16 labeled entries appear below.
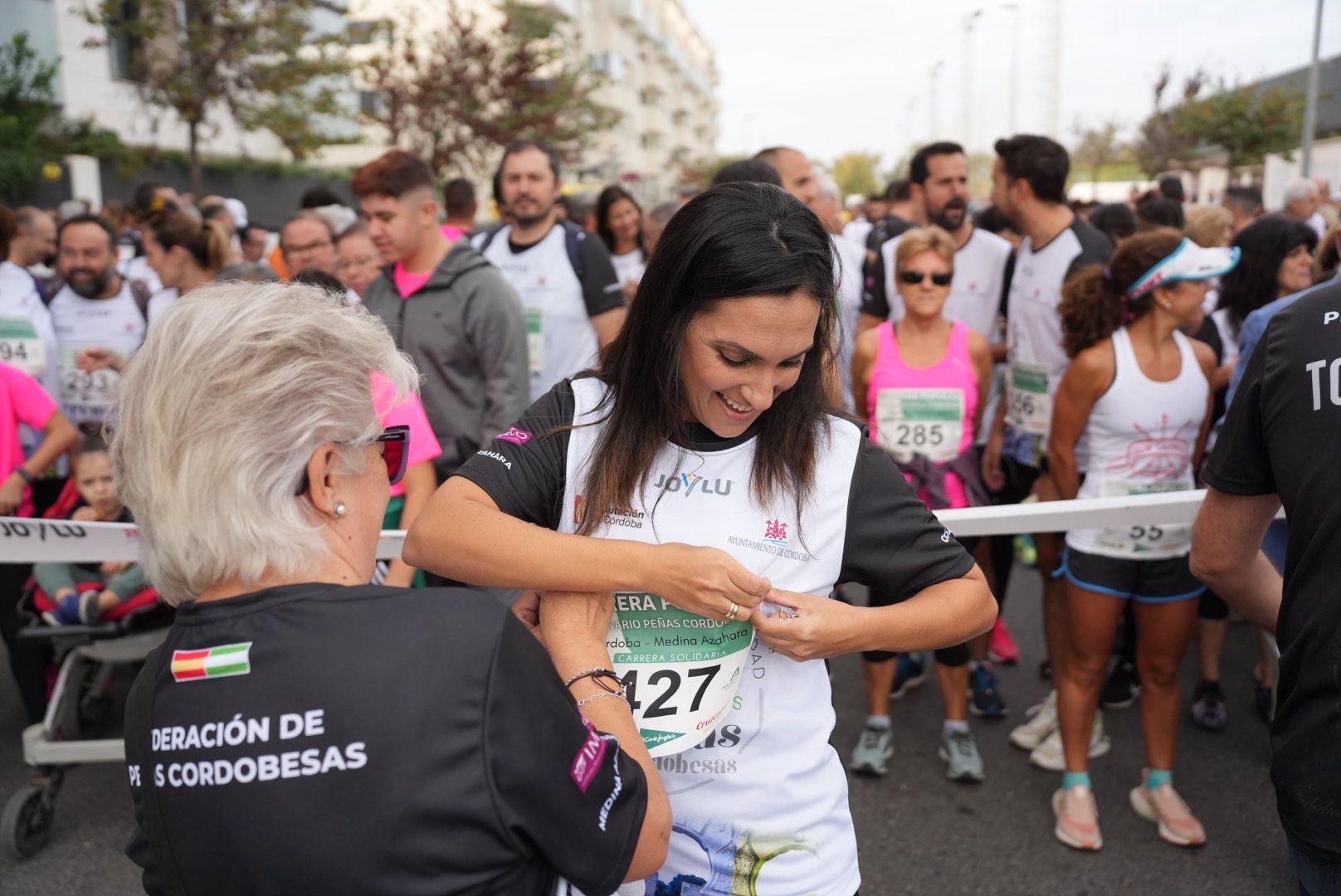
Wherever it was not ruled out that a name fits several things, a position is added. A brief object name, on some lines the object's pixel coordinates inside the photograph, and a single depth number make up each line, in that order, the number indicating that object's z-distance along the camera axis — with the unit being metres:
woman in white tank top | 3.79
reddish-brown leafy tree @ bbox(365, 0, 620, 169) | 22.48
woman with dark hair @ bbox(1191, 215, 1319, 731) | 4.85
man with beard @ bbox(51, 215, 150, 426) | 5.72
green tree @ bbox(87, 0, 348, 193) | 17.12
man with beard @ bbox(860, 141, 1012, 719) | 4.98
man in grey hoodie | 4.21
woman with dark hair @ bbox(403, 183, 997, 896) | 1.73
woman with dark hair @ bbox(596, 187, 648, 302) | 8.75
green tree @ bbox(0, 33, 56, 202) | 19.59
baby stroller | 3.94
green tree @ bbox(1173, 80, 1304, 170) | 23.95
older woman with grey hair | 1.25
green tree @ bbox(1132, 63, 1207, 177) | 25.70
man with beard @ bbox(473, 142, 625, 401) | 5.46
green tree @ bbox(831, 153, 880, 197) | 90.38
